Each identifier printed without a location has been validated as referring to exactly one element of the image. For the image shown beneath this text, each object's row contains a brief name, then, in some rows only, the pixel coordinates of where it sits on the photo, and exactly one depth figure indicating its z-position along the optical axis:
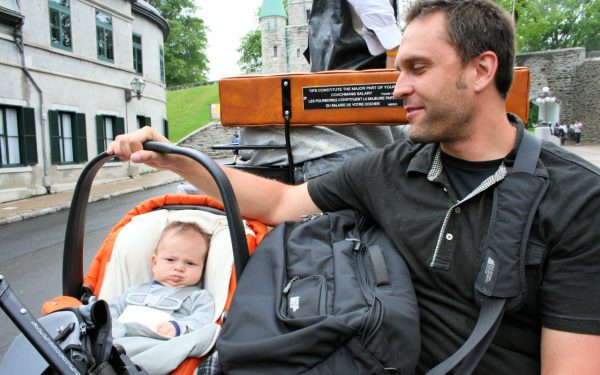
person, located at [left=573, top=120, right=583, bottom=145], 33.91
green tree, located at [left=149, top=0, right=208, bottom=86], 42.03
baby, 1.84
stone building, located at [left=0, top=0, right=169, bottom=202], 13.50
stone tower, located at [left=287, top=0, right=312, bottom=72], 48.56
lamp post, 32.97
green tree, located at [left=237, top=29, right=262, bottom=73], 61.12
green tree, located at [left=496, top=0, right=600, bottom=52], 47.06
